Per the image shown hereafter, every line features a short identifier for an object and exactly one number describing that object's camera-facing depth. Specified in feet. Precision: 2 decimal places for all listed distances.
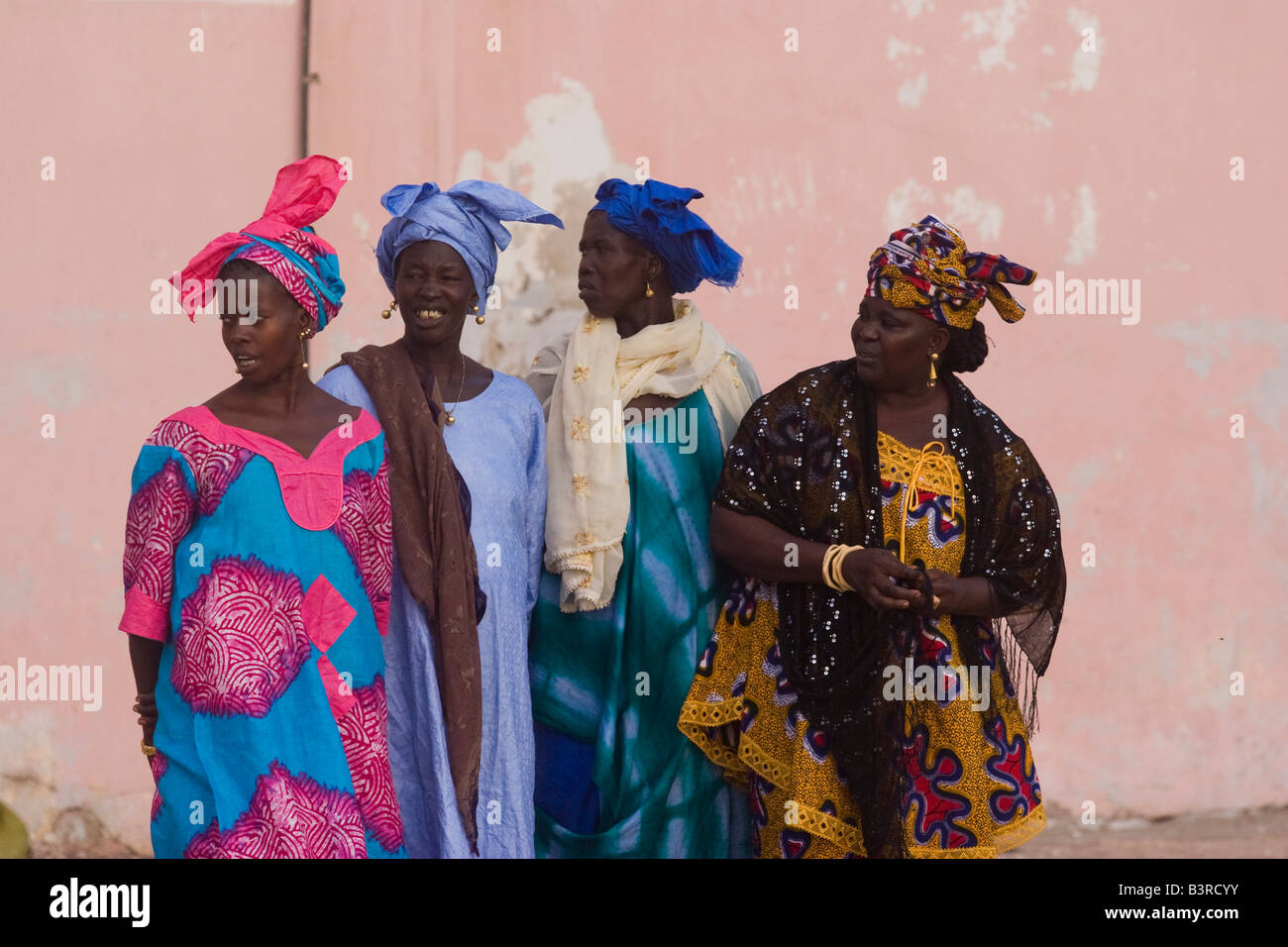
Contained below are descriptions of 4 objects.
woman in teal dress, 18.11
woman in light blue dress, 16.84
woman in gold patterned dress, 16.83
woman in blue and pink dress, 14.55
